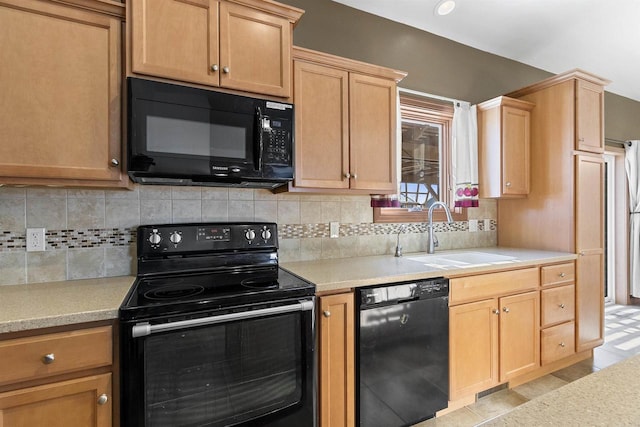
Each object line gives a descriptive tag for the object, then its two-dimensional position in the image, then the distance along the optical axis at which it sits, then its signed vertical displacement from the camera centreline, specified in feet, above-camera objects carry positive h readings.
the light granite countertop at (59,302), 3.59 -1.14
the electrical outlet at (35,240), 5.22 -0.44
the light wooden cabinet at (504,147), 8.95 +1.79
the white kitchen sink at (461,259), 6.84 -1.13
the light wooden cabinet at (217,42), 4.88 +2.74
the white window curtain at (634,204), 13.37 +0.26
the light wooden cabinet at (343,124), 6.22 +1.77
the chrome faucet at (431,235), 8.39 -0.62
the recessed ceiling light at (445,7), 7.91 +5.05
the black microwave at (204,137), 4.77 +1.20
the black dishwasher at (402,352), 5.46 -2.49
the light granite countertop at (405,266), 5.48 -1.11
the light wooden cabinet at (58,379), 3.51 -1.89
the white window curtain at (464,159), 9.23 +1.48
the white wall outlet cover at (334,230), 7.59 -0.43
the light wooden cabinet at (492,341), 6.44 -2.78
